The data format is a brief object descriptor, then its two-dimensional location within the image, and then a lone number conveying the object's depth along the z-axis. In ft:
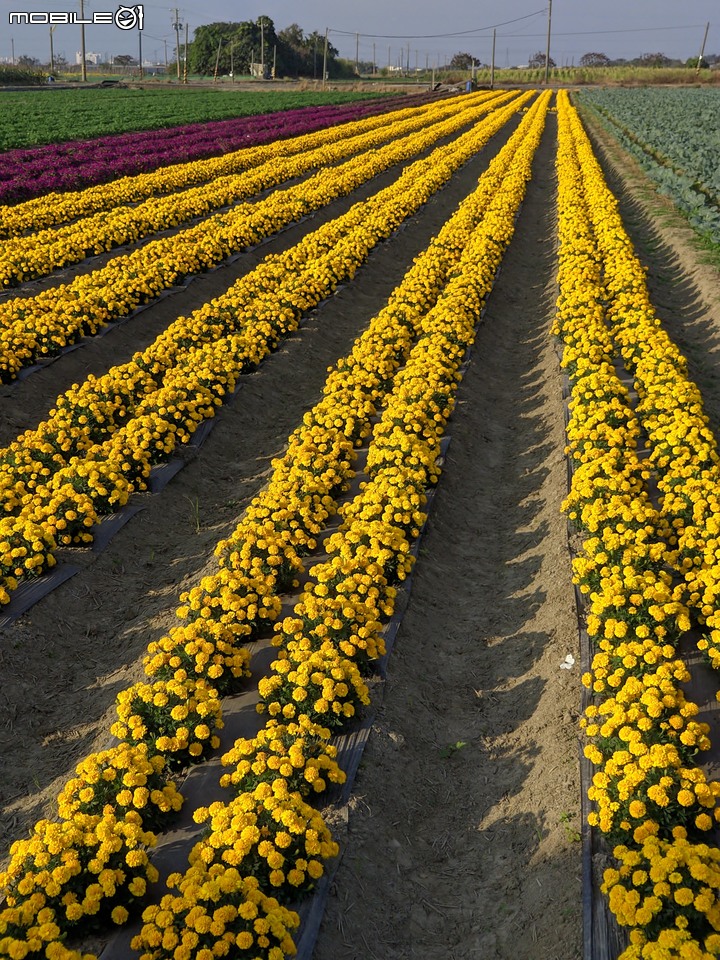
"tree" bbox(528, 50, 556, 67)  541.71
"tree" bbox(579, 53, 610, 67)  572.01
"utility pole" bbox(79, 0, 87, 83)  253.81
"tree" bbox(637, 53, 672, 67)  435.29
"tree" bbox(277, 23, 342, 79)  400.67
